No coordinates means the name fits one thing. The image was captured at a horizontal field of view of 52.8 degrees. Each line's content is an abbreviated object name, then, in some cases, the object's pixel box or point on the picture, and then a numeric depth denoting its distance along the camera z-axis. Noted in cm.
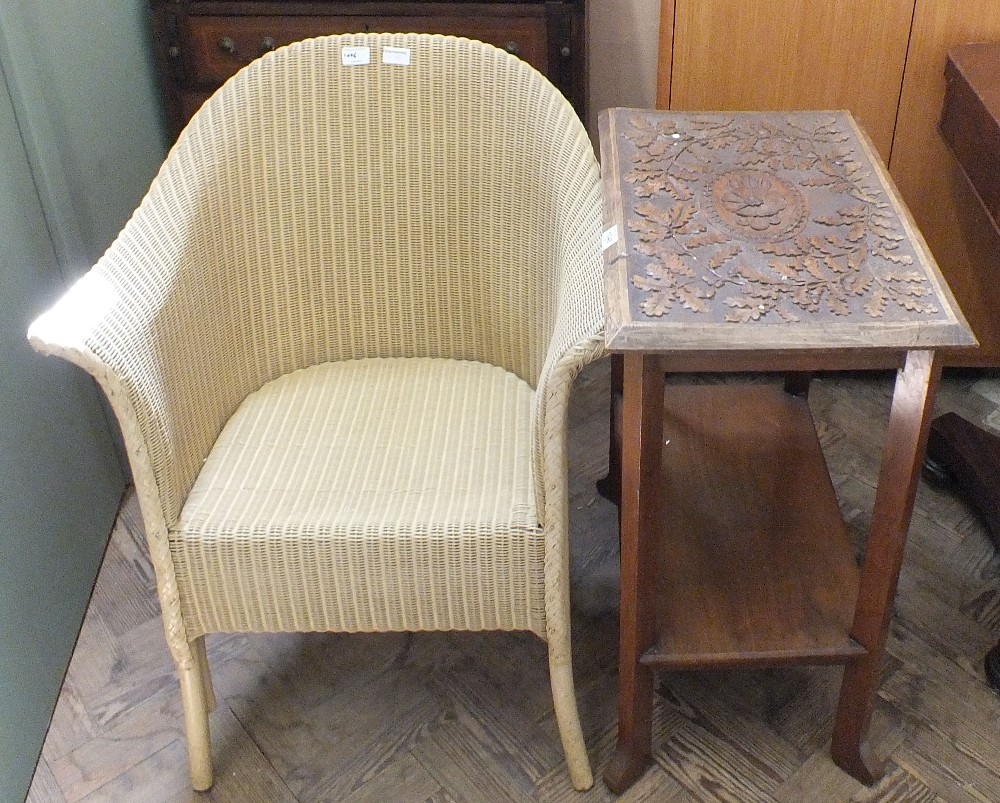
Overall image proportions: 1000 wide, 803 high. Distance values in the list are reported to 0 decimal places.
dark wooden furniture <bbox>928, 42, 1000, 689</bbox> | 143
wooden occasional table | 97
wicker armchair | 114
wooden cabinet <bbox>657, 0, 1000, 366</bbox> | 163
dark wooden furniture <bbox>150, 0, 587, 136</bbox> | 174
